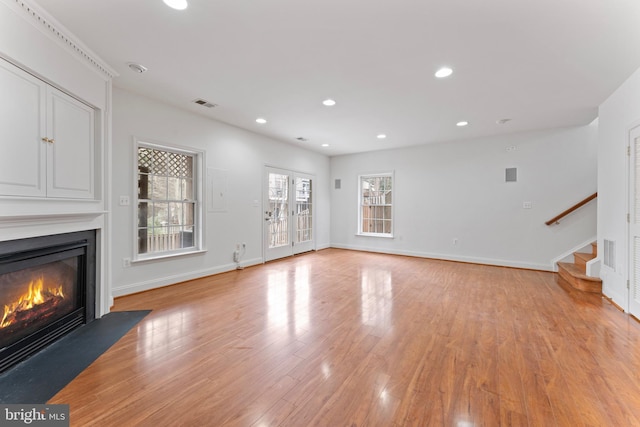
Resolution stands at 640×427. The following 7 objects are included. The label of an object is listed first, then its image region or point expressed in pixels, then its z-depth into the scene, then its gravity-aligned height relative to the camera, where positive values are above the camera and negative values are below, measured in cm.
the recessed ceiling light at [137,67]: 270 +154
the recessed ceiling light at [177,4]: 185 +151
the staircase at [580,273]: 354 -89
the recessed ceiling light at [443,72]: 273 +152
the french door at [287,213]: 552 -2
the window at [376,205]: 662 +19
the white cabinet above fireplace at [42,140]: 180 +57
